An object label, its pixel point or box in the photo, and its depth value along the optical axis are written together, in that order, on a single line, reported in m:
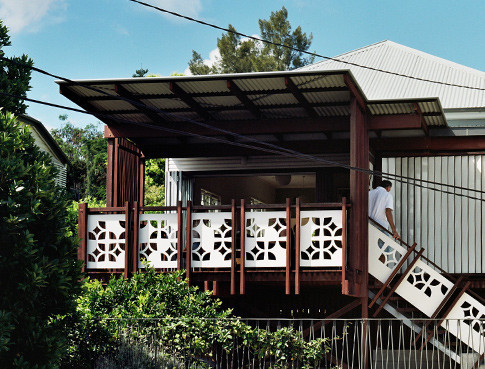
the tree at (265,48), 45.44
